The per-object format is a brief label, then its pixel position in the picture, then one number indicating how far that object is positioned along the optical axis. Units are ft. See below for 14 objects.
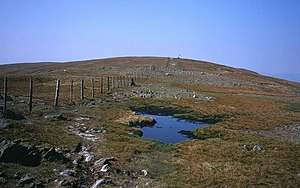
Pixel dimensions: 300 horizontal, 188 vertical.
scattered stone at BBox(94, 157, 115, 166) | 45.87
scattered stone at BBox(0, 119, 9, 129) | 54.32
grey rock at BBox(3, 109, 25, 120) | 62.90
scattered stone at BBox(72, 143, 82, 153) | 50.47
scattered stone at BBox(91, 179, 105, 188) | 38.23
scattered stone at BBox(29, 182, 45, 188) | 35.24
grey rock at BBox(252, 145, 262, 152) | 57.21
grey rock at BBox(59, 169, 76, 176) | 40.43
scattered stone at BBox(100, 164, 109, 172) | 43.61
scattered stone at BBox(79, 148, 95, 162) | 47.60
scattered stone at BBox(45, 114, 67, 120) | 72.43
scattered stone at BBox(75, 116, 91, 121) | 76.75
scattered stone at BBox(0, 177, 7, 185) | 35.00
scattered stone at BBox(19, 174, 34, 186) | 35.63
